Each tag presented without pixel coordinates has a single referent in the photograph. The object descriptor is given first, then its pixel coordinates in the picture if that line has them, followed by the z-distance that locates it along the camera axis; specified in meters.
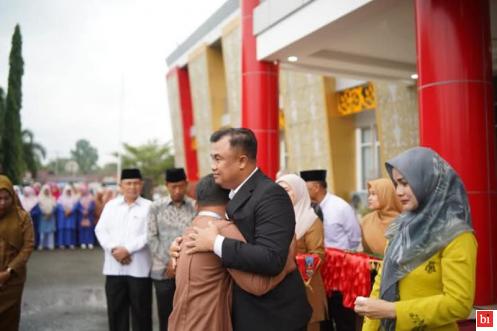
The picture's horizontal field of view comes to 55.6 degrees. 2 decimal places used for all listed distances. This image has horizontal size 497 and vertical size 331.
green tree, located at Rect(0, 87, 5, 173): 26.43
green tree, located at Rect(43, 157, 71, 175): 88.38
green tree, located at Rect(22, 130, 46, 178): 38.03
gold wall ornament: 15.22
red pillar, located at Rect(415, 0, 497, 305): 4.78
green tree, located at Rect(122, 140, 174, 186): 57.93
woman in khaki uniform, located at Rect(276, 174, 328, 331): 3.83
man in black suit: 2.04
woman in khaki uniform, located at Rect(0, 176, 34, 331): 4.15
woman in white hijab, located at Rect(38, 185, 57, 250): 12.88
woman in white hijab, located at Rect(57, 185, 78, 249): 13.23
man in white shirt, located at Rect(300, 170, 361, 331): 5.29
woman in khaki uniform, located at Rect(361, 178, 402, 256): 4.30
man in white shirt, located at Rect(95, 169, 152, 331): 4.67
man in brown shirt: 2.09
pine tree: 26.06
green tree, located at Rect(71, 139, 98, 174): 103.32
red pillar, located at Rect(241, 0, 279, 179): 8.98
